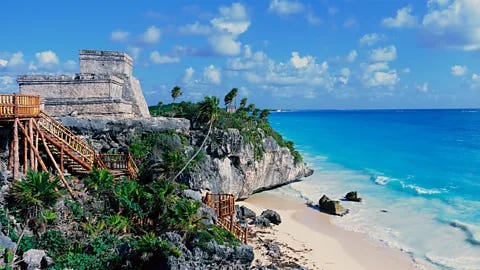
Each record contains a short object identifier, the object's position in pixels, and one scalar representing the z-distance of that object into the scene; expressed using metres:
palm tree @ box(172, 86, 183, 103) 47.53
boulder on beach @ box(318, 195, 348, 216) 31.75
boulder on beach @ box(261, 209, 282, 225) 28.72
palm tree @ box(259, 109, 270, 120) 55.07
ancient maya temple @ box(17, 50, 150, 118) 29.56
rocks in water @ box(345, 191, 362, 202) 35.75
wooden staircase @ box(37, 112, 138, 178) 21.69
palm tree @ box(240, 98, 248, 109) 58.23
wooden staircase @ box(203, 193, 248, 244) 22.97
